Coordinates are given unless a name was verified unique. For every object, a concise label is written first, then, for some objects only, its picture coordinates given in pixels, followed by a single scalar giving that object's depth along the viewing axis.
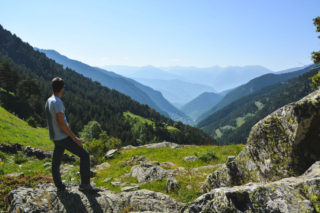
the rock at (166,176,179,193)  10.30
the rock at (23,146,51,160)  21.89
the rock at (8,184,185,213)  6.71
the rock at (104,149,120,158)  24.82
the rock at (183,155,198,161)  20.17
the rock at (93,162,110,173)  19.12
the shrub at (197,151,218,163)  18.56
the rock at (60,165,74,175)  17.75
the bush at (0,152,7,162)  18.59
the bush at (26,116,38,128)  49.93
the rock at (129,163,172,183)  12.84
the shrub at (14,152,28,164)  18.93
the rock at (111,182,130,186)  12.48
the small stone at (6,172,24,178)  12.45
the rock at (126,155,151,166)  18.94
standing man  6.60
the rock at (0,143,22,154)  20.72
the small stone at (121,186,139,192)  10.64
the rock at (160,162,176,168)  18.15
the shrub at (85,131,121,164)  23.38
